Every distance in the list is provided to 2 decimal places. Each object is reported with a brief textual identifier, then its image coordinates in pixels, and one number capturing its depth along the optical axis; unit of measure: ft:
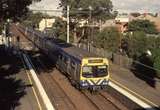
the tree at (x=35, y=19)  550.36
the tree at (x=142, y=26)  311.76
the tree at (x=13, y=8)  111.65
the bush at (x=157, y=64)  124.71
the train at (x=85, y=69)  97.35
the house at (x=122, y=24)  334.79
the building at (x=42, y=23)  563.07
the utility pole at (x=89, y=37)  210.18
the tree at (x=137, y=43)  207.41
